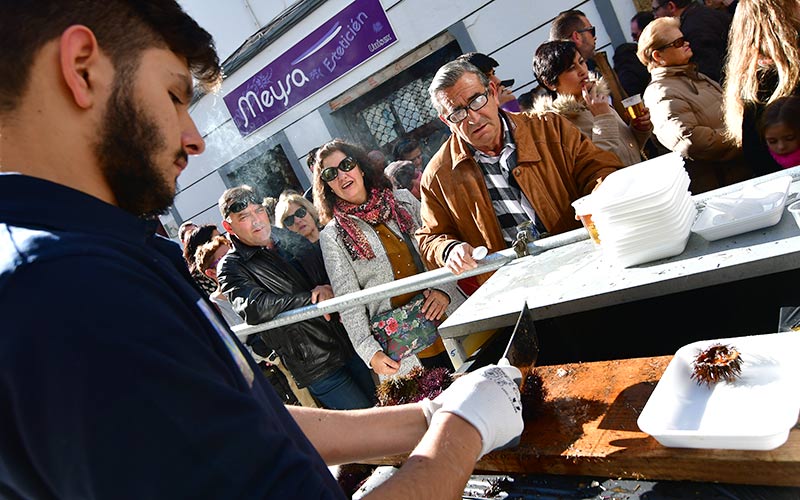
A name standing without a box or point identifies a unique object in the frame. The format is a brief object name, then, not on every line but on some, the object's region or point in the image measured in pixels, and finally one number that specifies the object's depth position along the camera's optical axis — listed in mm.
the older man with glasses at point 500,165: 3006
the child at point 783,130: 2732
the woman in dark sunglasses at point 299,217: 4490
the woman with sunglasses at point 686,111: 3381
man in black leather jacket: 3926
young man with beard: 792
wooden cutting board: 1173
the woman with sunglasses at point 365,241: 3602
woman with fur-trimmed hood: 3543
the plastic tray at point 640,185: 1977
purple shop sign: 8211
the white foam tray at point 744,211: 1904
